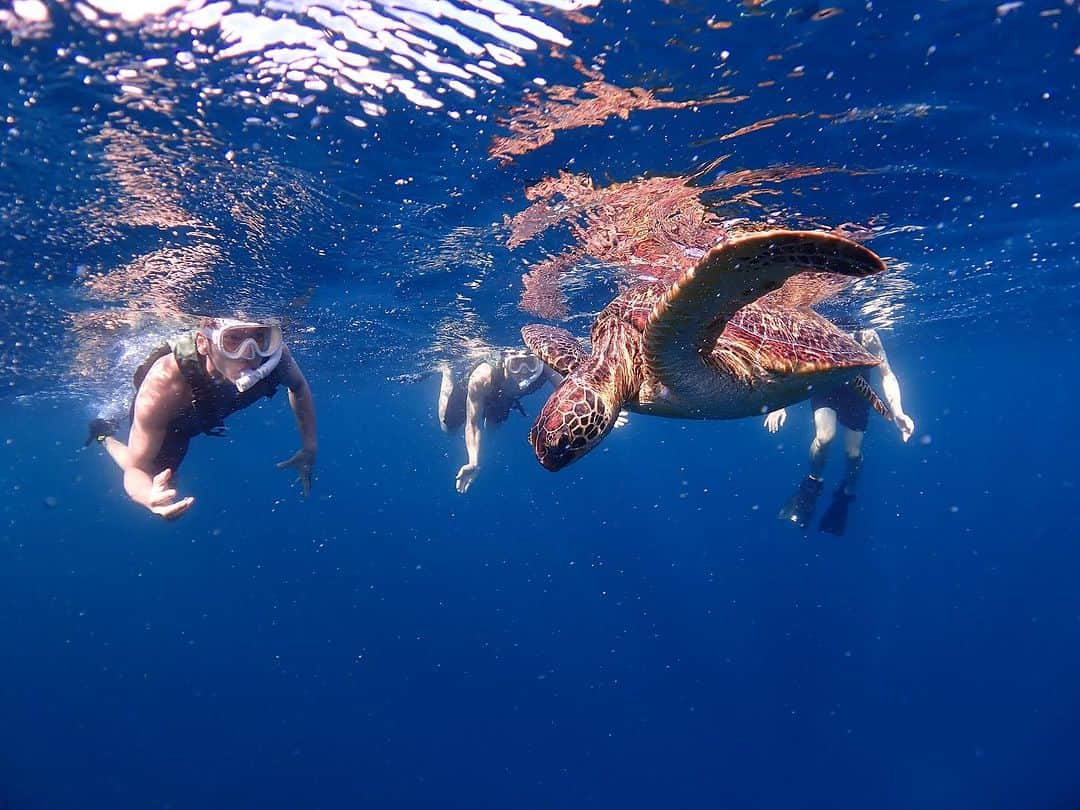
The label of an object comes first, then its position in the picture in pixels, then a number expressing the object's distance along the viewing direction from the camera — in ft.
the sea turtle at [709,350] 9.22
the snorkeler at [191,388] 18.58
